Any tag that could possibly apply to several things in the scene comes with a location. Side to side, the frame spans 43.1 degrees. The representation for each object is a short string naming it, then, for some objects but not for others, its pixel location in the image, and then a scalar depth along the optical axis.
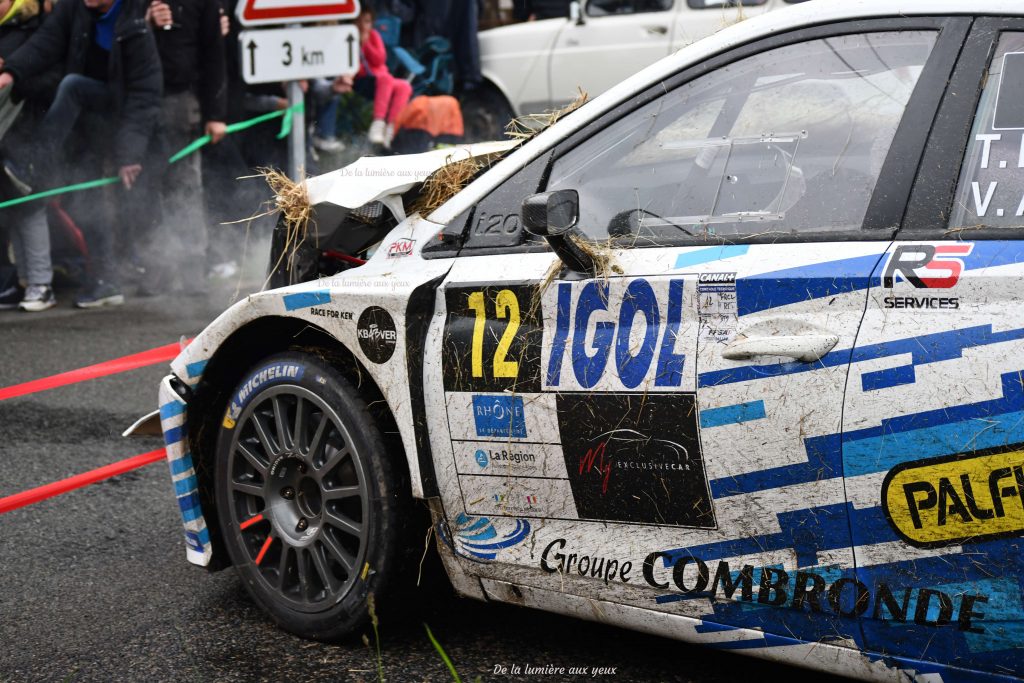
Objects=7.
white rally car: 2.59
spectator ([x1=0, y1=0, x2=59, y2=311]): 8.80
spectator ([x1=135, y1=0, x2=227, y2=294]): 9.49
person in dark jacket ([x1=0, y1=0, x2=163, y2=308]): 8.96
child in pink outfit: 11.49
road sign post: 7.72
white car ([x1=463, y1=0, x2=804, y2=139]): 11.90
